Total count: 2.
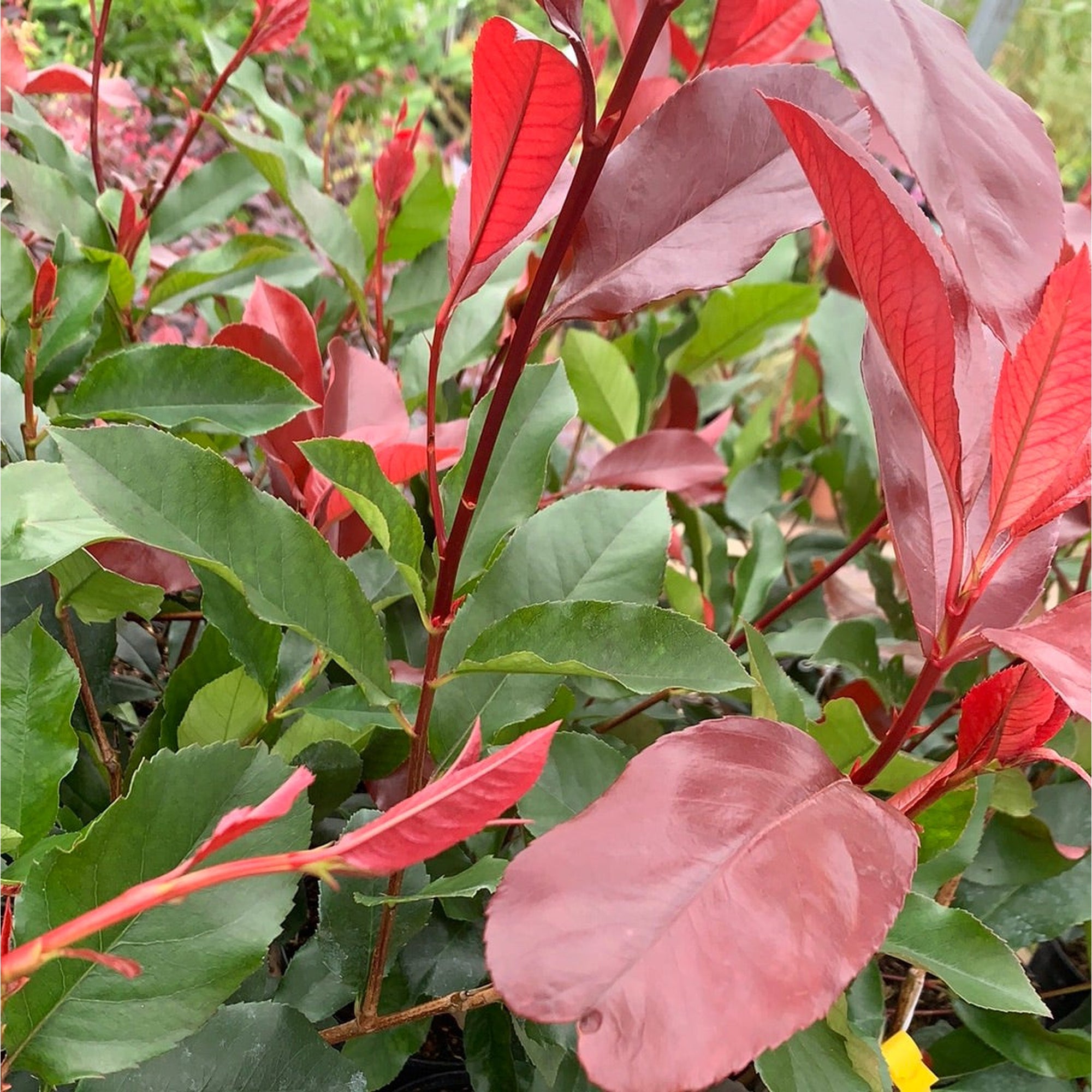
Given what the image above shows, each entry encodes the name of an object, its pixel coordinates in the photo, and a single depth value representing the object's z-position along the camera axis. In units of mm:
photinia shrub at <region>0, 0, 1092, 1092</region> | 231
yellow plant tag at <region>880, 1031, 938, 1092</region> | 378
